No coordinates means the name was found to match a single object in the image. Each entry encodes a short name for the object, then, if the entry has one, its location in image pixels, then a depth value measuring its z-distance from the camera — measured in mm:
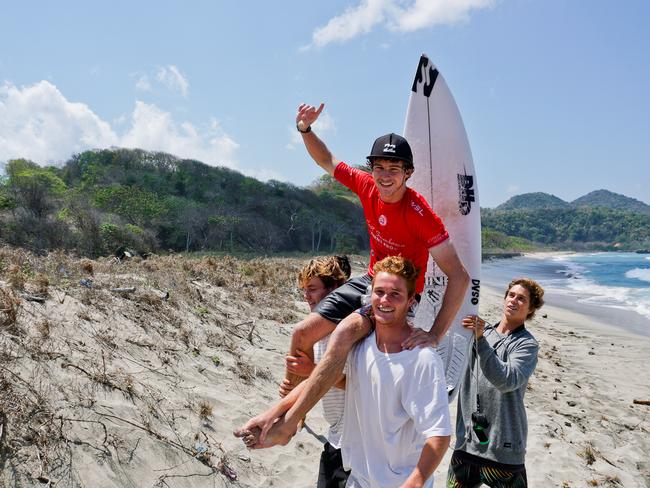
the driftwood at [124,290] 5984
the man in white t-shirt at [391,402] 1657
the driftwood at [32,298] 4871
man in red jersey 1885
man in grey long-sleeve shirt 2494
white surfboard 3158
